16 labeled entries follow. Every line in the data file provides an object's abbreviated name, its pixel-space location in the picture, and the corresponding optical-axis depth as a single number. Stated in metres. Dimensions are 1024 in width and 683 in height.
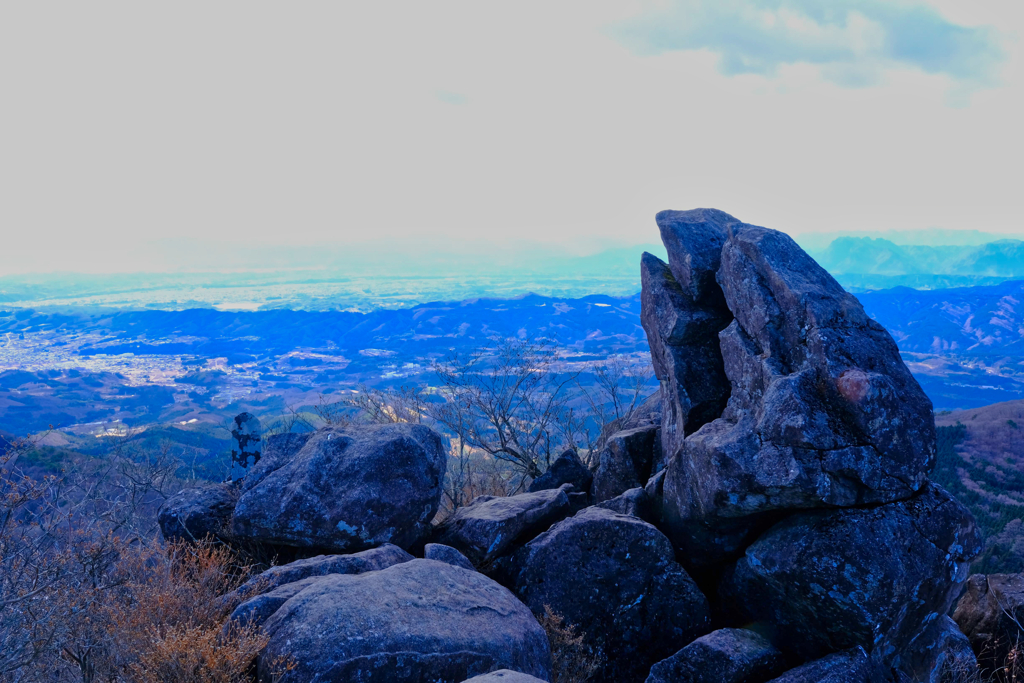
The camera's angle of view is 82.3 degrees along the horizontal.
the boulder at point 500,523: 12.09
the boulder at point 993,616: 11.77
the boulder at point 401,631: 7.62
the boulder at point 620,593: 10.65
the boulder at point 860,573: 9.09
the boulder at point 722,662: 8.91
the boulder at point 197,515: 12.79
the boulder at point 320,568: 9.84
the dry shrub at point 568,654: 9.84
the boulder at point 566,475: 16.50
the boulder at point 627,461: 15.09
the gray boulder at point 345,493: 11.88
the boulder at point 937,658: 10.20
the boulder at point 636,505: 12.27
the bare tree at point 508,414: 25.80
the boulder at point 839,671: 8.60
